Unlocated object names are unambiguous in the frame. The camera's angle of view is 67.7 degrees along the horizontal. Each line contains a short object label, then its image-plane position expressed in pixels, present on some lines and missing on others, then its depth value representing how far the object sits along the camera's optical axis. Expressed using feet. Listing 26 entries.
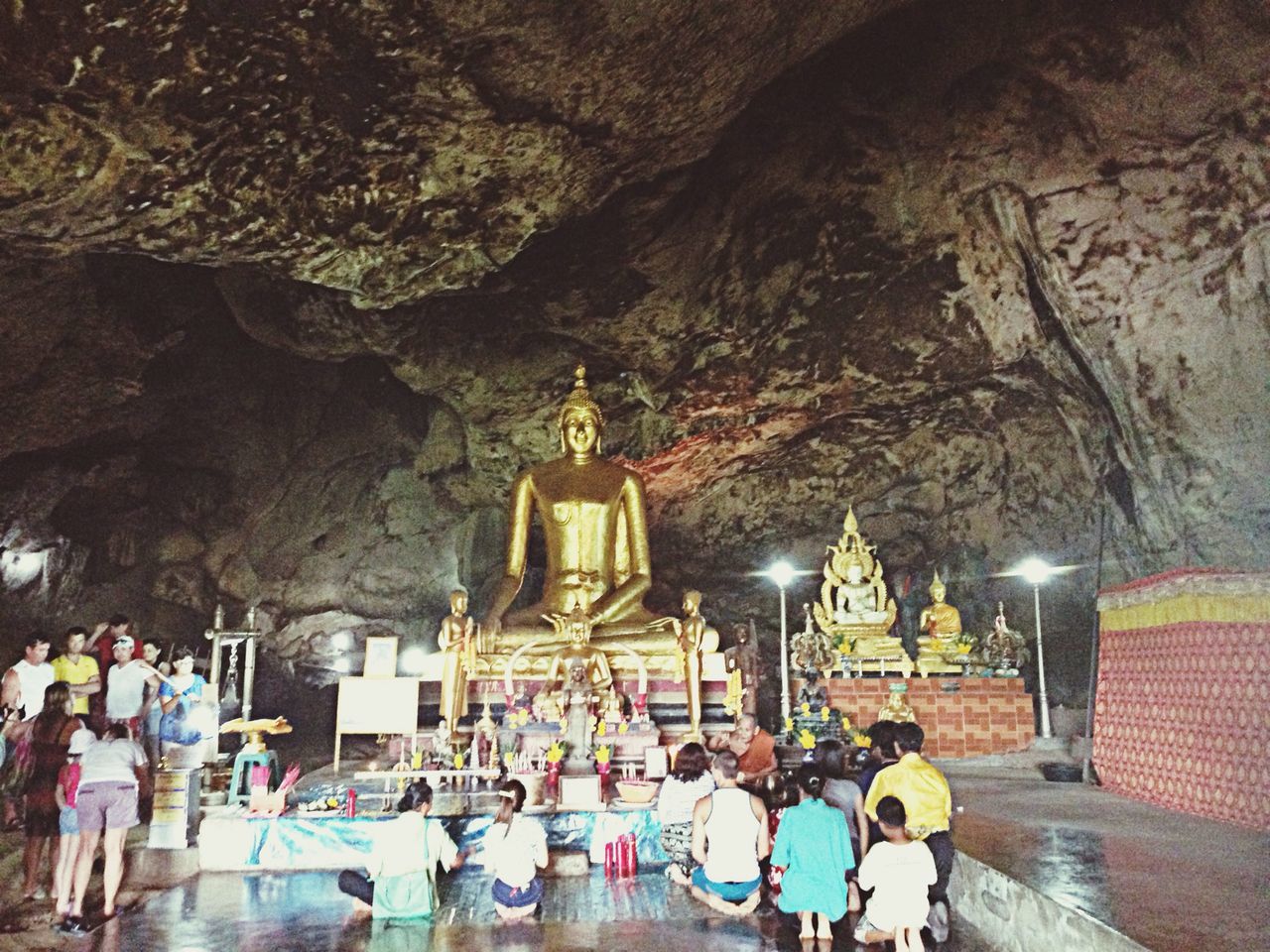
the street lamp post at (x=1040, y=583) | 30.86
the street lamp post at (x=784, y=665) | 29.66
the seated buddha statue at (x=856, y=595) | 36.88
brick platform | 30.17
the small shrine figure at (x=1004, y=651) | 31.63
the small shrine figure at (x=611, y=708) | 25.62
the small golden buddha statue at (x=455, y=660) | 26.63
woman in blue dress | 20.42
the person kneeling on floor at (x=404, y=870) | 15.35
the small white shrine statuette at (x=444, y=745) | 24.25
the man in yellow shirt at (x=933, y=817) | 13.94
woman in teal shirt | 14.02
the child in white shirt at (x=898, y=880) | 12.98
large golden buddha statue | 32.60
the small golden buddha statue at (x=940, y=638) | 32.45
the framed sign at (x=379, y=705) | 25.81
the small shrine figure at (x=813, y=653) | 33.04
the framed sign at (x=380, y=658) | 27.20
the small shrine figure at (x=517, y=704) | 25.23
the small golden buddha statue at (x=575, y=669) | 24.44
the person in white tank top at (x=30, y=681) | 18.99
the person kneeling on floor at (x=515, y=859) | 15.17
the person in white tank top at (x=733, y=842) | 15.35
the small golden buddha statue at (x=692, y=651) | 27.30
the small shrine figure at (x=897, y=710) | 28.09
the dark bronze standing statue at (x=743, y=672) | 28.02
